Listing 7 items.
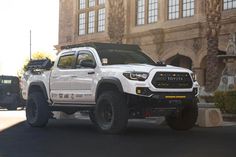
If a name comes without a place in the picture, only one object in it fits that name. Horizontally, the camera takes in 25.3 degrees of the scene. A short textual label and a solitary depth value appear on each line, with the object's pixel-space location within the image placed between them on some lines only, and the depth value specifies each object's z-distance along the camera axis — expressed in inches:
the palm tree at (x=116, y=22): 1379.2
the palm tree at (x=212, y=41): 996.6
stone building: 1219.9
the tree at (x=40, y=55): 3039.9
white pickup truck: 424.8
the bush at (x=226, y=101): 701.3
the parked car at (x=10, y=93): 1128.2
